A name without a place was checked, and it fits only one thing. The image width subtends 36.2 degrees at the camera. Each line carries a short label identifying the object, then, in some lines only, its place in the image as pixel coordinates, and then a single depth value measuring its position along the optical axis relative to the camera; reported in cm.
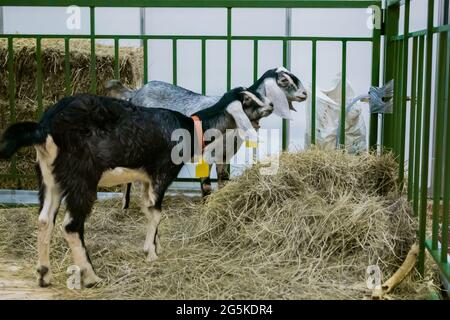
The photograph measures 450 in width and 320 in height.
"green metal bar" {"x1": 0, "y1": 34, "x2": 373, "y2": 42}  548
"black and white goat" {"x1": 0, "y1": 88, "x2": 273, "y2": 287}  355
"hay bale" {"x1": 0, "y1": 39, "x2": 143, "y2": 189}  661
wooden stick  340
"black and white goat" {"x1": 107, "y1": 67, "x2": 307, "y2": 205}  520
